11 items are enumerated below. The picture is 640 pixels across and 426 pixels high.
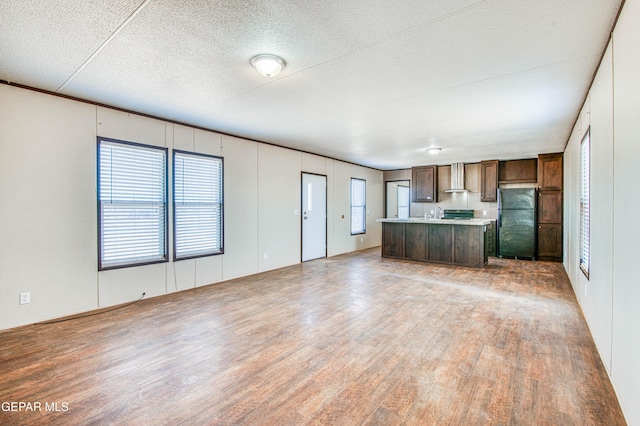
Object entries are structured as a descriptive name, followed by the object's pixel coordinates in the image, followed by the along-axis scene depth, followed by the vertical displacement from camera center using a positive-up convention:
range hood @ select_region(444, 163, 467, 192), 8.29 +0.92
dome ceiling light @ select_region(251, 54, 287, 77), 2.55 +1.26
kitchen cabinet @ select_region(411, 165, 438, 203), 8.75 +0.78
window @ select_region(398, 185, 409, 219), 10.45 +0.30
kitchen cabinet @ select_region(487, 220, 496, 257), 7.63 -0.74
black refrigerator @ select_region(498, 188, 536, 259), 7.00 -0.27
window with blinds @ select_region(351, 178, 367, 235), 8.63 +0.13
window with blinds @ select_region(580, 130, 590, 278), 3.27 +0.08
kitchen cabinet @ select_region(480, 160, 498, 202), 7.77 +0.79
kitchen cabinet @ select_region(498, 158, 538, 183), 7.46 +1.00
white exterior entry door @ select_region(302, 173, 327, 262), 6.94 -0.14
